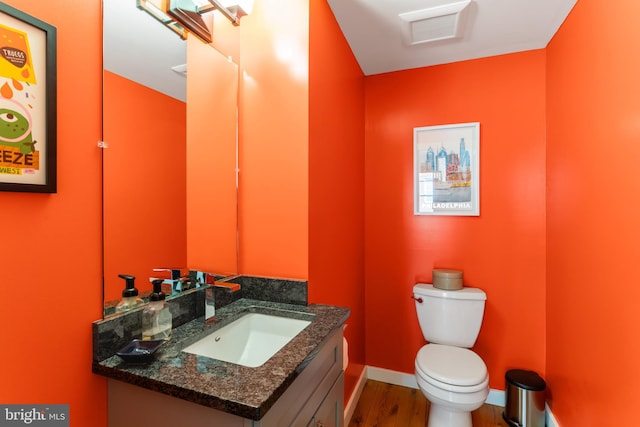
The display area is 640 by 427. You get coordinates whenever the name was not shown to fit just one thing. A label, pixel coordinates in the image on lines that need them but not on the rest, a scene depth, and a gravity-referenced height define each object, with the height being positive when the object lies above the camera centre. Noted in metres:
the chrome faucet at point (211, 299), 1.21 -0.35
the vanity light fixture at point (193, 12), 1.18 +0.82
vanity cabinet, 0.78 -0.55
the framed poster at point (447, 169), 2.21 +0.33
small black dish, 0.87 -0.41
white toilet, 1.62 -0.88
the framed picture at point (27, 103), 0.73 +0.28
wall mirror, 0.98 +0.25
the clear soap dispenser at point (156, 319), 1.02 -0.37
